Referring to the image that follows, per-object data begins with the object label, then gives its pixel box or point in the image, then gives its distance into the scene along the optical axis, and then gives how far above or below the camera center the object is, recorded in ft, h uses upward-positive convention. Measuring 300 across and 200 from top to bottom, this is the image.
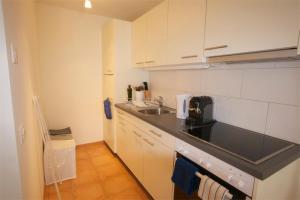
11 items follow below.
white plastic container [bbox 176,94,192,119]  5.16 -0.83
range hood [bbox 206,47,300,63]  2.77 +0.46
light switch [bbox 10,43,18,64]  2.58 +0.36
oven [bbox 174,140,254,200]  2.69 -1.71
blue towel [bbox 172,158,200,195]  3.42 -2.11
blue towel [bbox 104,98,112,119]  7.90 -1.51
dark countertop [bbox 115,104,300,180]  2.53 -1.36
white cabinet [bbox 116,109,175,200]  4.45 -2.59
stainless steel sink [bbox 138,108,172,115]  6.46 -1.32
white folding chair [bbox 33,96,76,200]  5.98 -3.04
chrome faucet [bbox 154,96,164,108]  7.19 -1.01
